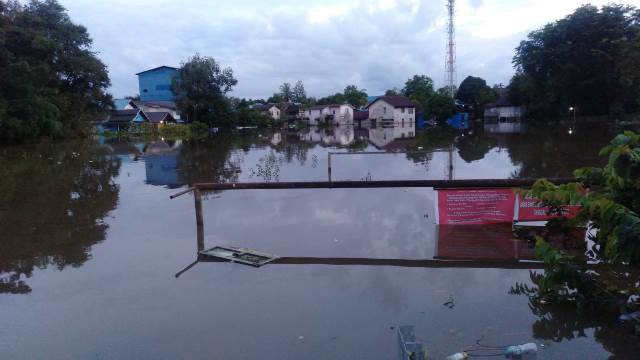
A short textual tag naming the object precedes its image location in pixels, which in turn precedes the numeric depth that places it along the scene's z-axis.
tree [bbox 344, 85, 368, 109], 101.75
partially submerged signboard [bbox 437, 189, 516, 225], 8.69
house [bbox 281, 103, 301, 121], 95.54
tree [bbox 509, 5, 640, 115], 46.88
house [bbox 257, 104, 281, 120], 90.44
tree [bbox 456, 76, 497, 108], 77.88
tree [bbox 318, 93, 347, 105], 99.74
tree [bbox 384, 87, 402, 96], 105.75
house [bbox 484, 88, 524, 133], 69.69
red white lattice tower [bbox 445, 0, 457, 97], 69.75
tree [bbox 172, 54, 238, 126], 62.75
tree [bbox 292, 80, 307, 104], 116.12
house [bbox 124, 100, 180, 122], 68.69
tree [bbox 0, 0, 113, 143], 34.66
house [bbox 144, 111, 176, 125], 62.84
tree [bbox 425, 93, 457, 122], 66.94
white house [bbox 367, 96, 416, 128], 77.00
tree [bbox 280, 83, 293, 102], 114.38
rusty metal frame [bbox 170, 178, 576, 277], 7.11
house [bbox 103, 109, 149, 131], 62.39
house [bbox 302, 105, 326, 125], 88.00
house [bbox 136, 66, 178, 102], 79.12
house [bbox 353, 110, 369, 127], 85.28
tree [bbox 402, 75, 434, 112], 90.06
